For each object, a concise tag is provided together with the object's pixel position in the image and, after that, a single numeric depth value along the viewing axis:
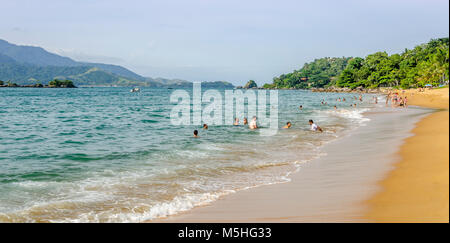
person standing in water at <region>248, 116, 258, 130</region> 25.32
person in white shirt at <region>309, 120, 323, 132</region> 23.15
